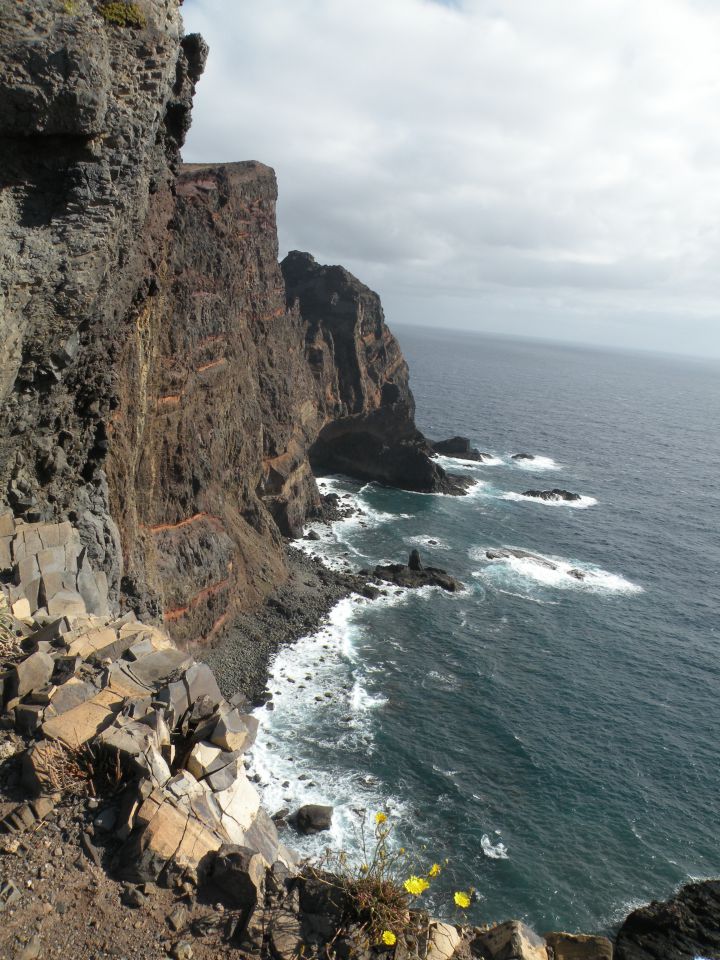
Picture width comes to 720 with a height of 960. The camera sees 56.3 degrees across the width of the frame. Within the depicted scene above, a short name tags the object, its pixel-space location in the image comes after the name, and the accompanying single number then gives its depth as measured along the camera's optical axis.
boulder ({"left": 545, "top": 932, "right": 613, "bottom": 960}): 13.14
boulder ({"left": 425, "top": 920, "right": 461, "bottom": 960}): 9.60
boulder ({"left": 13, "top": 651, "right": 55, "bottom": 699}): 11.72
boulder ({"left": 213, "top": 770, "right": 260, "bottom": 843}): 11.53
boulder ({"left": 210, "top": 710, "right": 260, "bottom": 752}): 12.22
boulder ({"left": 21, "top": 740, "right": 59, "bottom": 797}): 10.18
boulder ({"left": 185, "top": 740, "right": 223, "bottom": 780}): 11.67
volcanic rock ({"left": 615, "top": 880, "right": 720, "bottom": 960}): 25.41
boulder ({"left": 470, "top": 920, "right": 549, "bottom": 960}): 10.37
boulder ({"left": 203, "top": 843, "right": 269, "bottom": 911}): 9.73
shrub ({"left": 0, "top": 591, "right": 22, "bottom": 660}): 12.87
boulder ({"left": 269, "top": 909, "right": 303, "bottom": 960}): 9.15
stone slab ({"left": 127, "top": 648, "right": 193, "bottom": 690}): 13.62
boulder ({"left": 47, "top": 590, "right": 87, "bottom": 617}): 16.80
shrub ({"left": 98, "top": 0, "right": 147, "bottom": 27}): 15.12
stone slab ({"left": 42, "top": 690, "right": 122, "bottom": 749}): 10.93
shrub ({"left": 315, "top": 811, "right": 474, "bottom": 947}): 9.28
